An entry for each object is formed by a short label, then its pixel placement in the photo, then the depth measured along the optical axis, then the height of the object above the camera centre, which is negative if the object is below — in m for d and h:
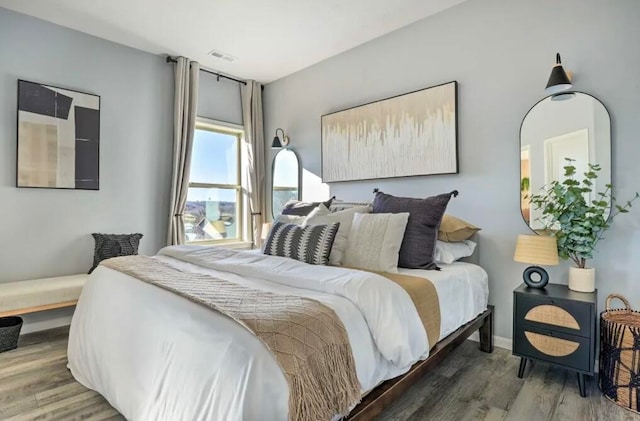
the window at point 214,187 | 4.16 +0.33
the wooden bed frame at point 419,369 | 1.42 -0.80
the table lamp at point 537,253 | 2.10 -0.25
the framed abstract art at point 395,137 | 2.86 +0.72
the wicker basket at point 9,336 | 2.56 -0.94
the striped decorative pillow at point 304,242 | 2.22 -0.20
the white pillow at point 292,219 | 2.77 -0.05
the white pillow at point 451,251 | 2.40 -0.27
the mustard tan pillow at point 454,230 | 2.46 -0.12
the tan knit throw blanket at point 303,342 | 1.08 -0.44
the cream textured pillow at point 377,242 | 2.17 -0.19
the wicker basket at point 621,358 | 1.78 -0.78
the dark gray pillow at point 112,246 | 3.21 -0.32
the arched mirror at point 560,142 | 2.18 +0.49
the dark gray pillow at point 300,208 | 2.98 +0.05
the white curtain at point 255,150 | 4.46 +0.84
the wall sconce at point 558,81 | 2.12 +0.83
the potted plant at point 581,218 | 2.07 -0.03
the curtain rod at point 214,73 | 3.78 +1.72
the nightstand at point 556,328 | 1.92 -0.68
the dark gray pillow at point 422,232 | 2.27 -0.13
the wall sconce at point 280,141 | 4.09 +0.89
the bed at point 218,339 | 1.03 -0.51
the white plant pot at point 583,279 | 2.09 -0.41
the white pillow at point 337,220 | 2.35 -0.06
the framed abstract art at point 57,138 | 2.98 +0.69
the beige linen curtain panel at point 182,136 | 3.75 +0.85
